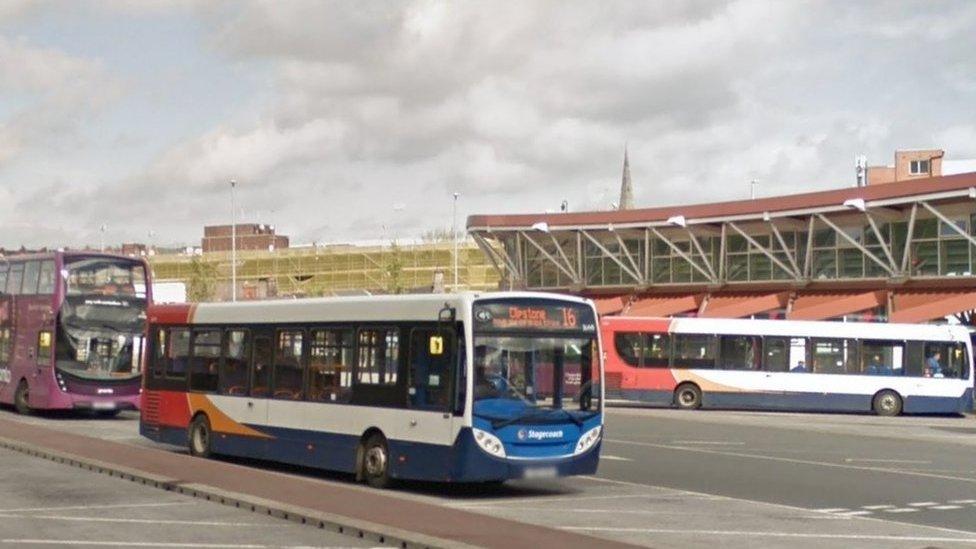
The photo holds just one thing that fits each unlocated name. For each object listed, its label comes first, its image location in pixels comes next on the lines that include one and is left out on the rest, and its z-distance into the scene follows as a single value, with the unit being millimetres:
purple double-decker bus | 34219
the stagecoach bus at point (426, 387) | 18156
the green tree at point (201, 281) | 98250
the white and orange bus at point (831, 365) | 43375
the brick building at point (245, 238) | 145250
